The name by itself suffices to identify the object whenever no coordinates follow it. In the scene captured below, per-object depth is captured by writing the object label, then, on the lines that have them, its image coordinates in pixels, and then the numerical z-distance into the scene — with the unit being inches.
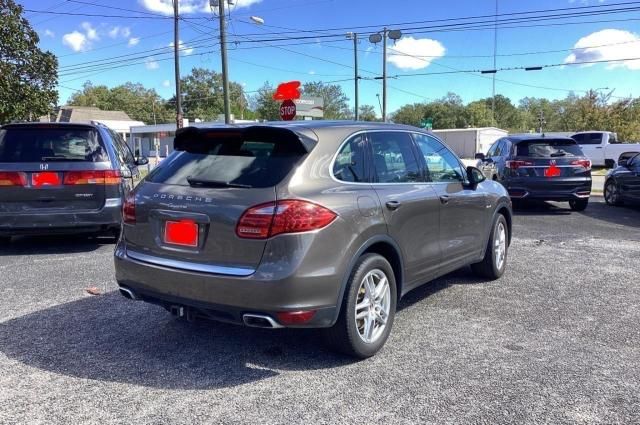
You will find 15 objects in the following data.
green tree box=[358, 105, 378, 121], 4171.3
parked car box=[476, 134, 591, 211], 447.5
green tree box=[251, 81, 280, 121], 3211.1
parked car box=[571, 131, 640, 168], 1135.2
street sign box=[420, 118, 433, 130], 1301.4
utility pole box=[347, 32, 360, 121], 1432.6
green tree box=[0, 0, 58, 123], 542.9
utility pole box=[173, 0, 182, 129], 1023.4
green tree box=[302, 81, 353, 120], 3597.4
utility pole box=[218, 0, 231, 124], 868.6
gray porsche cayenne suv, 132.1
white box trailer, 2090.3
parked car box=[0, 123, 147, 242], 271.7
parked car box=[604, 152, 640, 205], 468.1
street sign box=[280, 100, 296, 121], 682.8
